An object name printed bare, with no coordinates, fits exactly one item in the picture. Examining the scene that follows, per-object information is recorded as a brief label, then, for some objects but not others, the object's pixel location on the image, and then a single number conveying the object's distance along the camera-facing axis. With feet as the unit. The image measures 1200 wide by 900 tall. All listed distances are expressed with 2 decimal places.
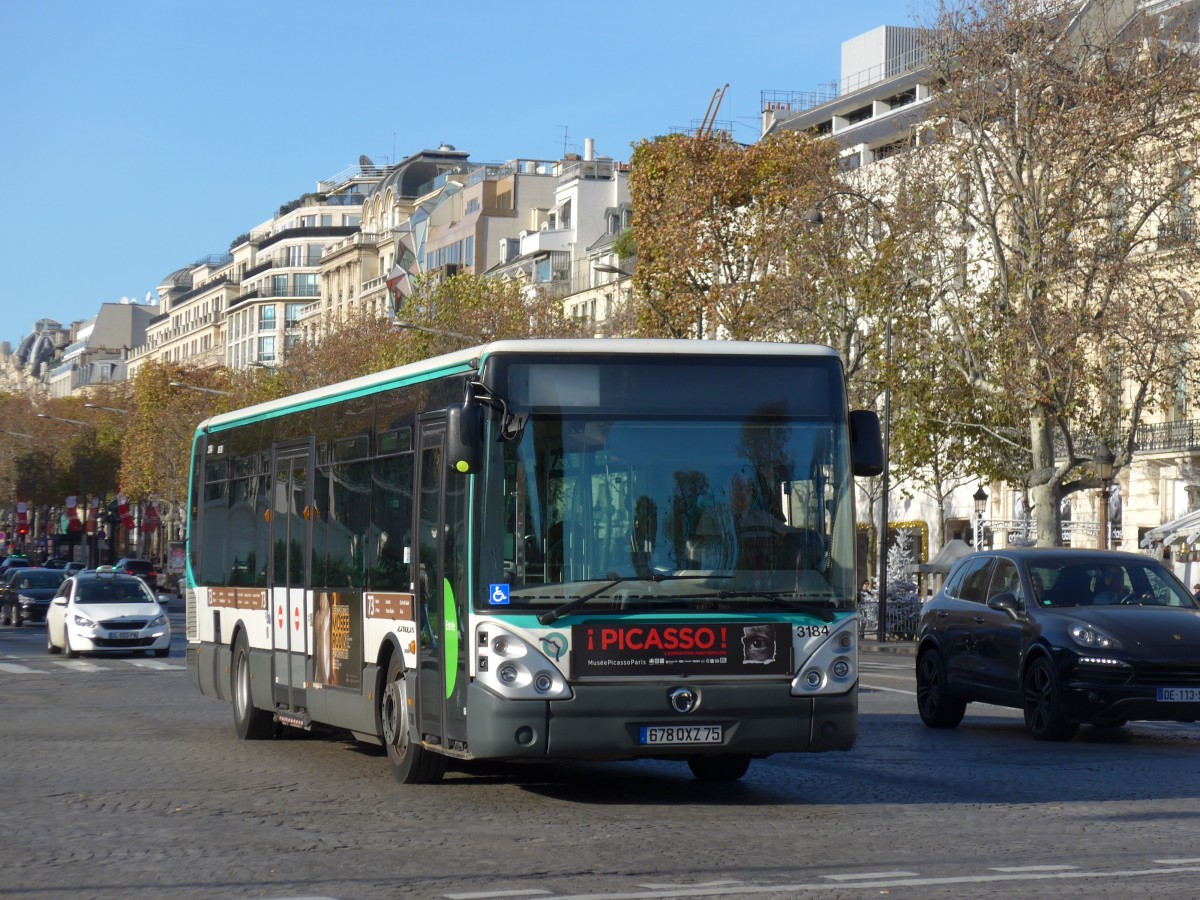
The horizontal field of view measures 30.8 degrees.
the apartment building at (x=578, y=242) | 328.29
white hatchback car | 120.37
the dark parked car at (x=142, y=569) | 290.56
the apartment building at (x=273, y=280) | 529.04
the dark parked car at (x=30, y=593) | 176.96
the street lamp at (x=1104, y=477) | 129.39
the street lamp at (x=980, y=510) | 179.83
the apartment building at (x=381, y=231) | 451.53
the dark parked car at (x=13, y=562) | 263.90
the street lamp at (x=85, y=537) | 435.04
